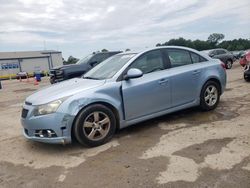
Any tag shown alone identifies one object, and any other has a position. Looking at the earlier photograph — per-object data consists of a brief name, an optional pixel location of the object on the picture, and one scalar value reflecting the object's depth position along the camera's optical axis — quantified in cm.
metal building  3932
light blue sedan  309
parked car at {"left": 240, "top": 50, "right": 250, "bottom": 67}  771
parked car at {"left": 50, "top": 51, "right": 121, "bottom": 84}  834
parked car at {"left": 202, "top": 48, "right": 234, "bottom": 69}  1496
